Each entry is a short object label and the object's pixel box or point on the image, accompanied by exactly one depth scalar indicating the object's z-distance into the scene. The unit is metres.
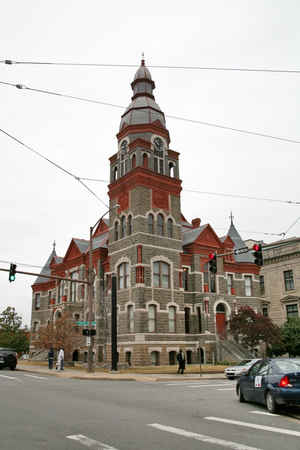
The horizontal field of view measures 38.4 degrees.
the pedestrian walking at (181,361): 26.80
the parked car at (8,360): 30.36
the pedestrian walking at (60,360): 28.62
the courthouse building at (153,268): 35.34
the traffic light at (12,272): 24.14
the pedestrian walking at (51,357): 31.12
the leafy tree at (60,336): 33.81
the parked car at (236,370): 23.37
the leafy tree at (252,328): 35.97
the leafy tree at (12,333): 58.84
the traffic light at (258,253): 20.11
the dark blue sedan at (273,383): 10.01
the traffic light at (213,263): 21.55
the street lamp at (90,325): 26.22
